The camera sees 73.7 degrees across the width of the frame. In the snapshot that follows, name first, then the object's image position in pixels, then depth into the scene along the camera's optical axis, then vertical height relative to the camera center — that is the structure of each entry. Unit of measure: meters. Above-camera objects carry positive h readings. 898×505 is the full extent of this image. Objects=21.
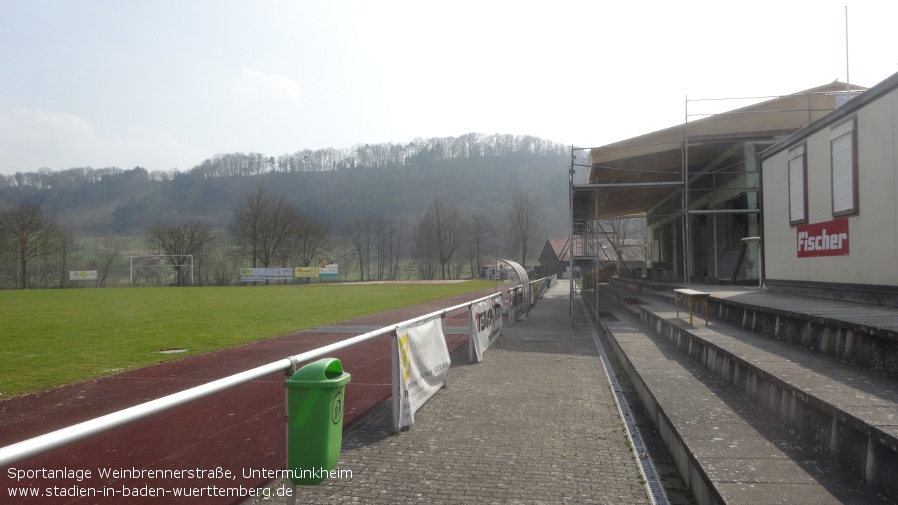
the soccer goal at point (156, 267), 79.00 -0.32
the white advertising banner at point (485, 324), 11.12 -1.33
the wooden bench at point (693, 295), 10.35 -0.62
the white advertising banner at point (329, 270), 83.56 -0.98
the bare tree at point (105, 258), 81.88 +0.95
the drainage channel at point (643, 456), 4.55 -1.80
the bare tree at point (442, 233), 100.88 +4.99
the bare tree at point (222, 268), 83.38 -0.57
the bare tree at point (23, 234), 73.88 +3.93
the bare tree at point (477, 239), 105.04 +4.04
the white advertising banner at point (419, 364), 6.38 -1.23
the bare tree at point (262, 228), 84.75 +5.15
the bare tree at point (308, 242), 92.81 +3.43
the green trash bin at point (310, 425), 3.76 -1.02
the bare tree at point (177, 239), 85.25 +3.60
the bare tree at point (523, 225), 92.38 +5.80
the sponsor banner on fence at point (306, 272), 81.12 -1.17
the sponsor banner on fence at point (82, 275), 77.86 -1.31
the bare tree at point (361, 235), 116.00 +5.51
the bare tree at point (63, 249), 77.88 +2.30
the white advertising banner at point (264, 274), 78.24 -1.38
